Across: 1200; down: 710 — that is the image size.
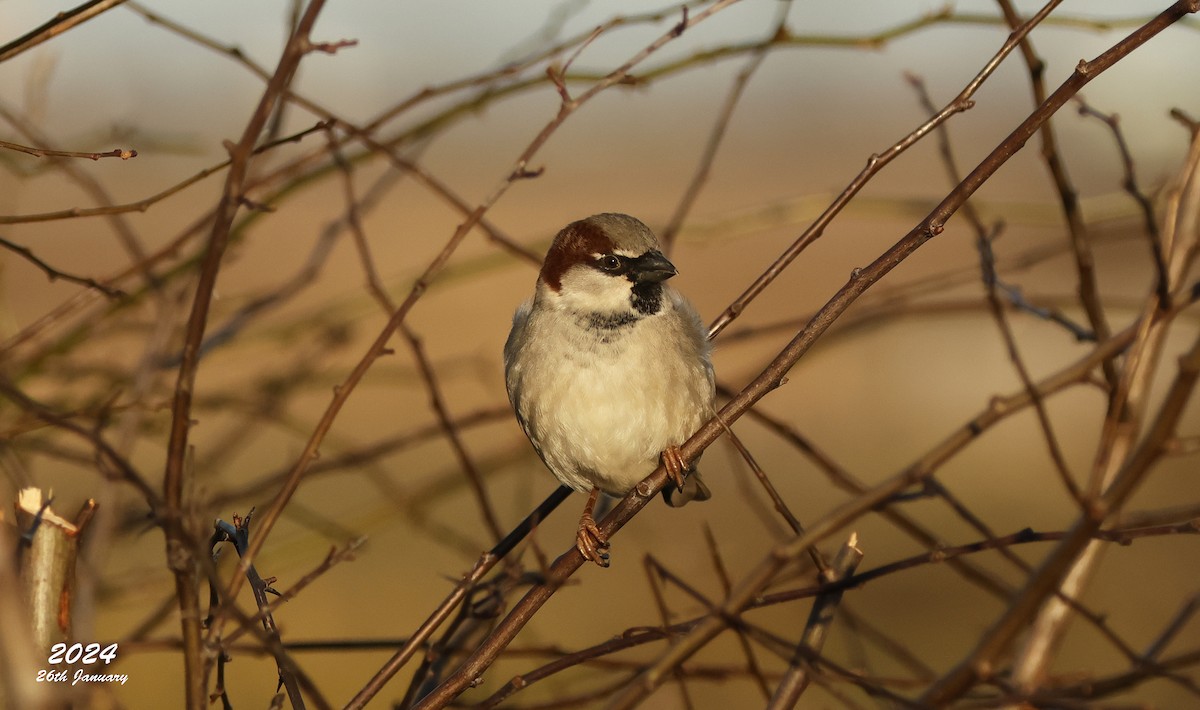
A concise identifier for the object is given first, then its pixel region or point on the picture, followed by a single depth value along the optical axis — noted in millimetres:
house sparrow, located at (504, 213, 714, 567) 6346
